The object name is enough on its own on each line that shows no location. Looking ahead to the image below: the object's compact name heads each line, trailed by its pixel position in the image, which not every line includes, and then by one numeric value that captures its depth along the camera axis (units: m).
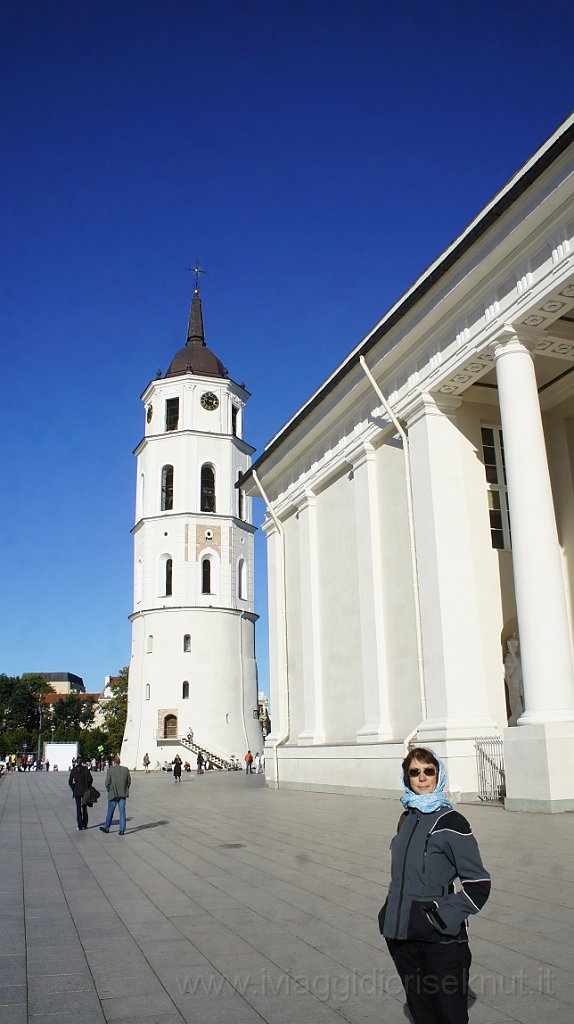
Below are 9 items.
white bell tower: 53.50
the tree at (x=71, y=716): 128.00
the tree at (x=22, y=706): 116.38
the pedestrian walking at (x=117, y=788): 15.16
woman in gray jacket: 3.28
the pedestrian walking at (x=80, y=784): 15.68
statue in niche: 18.31
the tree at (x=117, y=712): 81.25
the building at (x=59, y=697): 175.75
